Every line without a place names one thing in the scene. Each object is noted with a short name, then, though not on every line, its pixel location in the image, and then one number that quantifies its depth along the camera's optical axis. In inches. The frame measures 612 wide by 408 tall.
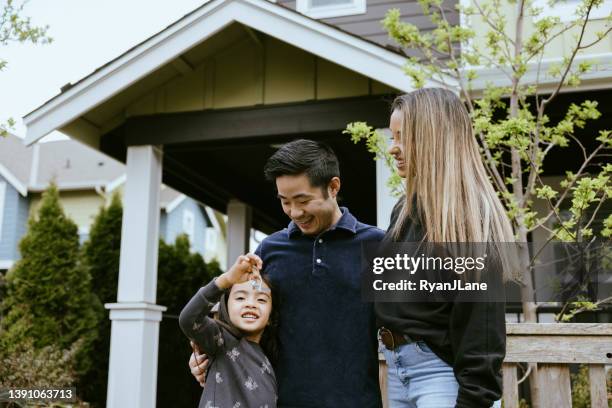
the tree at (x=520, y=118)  124.9
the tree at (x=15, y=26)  153.1
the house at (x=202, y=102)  178.7
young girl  70.9
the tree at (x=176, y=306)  276.5
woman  56.0
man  71.3
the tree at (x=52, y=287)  331.0
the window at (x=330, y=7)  249.6
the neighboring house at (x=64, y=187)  631.8
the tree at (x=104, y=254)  369.4
